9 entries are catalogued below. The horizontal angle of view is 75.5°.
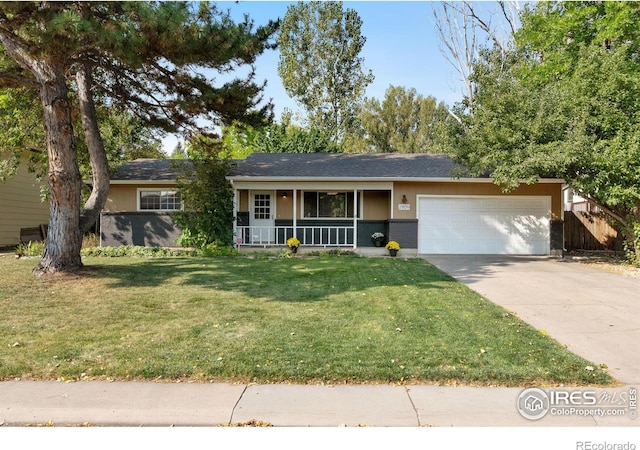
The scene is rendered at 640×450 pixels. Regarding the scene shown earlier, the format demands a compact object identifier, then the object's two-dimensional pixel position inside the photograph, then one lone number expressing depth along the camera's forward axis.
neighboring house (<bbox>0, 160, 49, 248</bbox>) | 17.36
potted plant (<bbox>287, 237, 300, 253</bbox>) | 14.24
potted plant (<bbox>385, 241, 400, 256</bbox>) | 13.98
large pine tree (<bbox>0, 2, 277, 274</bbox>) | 6.89
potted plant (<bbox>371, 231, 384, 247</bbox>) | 15.31
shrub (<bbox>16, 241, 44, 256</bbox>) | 13.09
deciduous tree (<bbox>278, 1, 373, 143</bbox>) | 31.06
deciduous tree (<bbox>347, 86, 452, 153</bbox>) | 37.00
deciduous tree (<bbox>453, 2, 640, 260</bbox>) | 10.45
